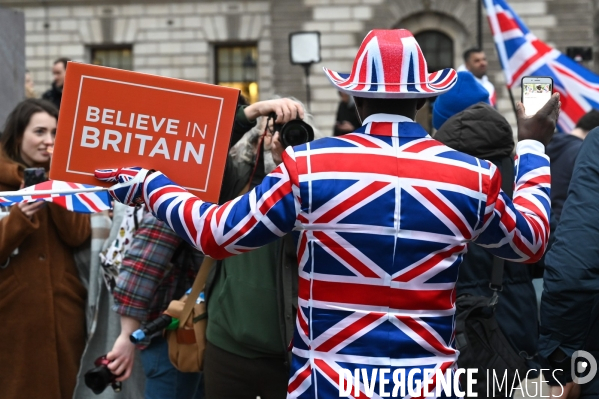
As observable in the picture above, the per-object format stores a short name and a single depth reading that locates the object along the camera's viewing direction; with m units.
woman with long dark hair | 4.58
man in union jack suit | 2.62
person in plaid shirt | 4.12
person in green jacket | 3.56
